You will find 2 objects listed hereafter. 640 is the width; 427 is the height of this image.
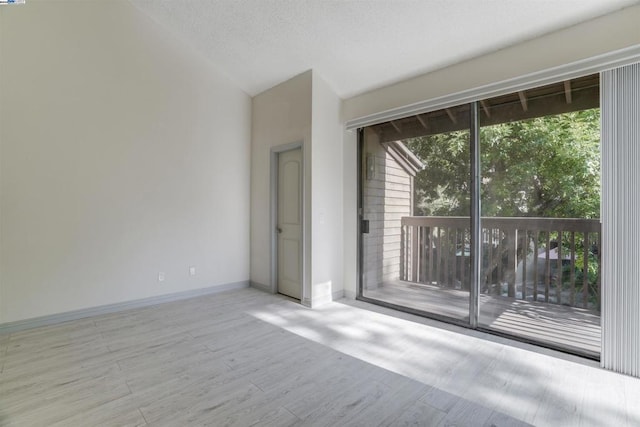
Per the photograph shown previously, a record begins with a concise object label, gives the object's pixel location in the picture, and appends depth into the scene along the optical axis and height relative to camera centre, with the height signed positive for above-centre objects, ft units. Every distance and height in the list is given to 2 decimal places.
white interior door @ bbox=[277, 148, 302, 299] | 14.20 -0.42
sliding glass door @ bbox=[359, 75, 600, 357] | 8.76 -0.04
